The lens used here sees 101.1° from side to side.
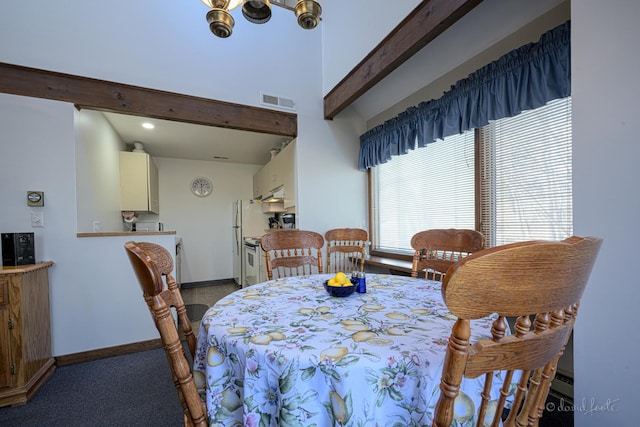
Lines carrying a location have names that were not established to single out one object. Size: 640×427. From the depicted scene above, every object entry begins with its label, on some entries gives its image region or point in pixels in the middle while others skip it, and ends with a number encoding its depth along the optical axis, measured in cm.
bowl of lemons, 116
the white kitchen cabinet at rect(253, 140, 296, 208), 312
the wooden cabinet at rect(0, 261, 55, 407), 162
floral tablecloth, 63
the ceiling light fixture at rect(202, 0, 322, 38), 136
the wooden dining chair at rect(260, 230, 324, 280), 184
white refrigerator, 433
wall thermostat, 198
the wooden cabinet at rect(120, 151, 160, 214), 343
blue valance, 148
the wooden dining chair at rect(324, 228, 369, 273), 223
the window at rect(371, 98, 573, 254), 161
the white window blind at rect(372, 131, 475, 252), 221
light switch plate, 201
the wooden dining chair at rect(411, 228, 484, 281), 149
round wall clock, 482
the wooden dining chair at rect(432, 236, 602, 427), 43
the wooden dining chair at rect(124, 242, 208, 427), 65
